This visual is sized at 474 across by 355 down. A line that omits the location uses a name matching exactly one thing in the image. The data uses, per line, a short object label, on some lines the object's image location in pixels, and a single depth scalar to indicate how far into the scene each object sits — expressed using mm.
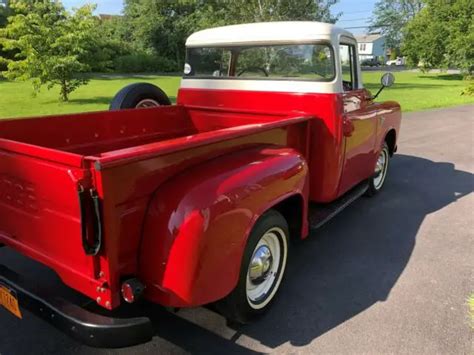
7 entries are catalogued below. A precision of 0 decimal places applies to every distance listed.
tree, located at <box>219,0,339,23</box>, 19812
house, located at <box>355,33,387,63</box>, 92125
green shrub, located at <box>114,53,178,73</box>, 35125
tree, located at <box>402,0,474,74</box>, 29383
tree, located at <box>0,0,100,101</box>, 13352
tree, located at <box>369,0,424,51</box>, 71544
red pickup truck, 2035
